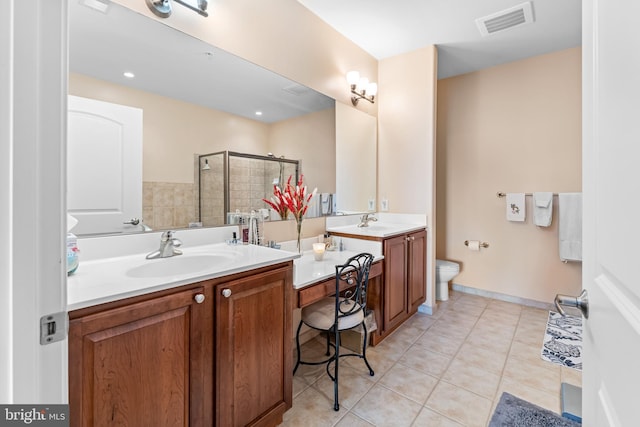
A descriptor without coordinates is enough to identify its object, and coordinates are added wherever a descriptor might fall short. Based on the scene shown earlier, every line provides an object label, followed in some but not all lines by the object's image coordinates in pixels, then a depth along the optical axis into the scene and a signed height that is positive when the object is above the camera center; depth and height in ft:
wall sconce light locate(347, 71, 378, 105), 9.06 +4.17
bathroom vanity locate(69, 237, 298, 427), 2.95 -1.64
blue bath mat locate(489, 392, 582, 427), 4.91 -3.62
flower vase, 6.84 -0.57
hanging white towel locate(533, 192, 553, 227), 9.62 +0.17
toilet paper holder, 11.16 -1.25
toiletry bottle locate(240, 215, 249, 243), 6.03 -0.33
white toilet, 10.73 -2.40
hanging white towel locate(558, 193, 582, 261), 9.04 -0.41
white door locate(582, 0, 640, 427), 1.35 +0.02
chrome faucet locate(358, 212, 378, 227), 9.45 -0.23
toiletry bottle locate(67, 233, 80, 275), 3.57 -0.55
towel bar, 10.66 +0.70
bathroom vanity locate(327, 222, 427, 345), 7.64 -1.67
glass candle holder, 6.96 -0.95
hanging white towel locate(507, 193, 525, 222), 10.17 +0.21
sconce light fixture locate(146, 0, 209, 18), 4.78 +3.51
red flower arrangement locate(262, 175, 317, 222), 6.85 +0.26
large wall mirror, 4.37 +2.16
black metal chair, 5.54 -2.00
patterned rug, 6.89 -3.47
